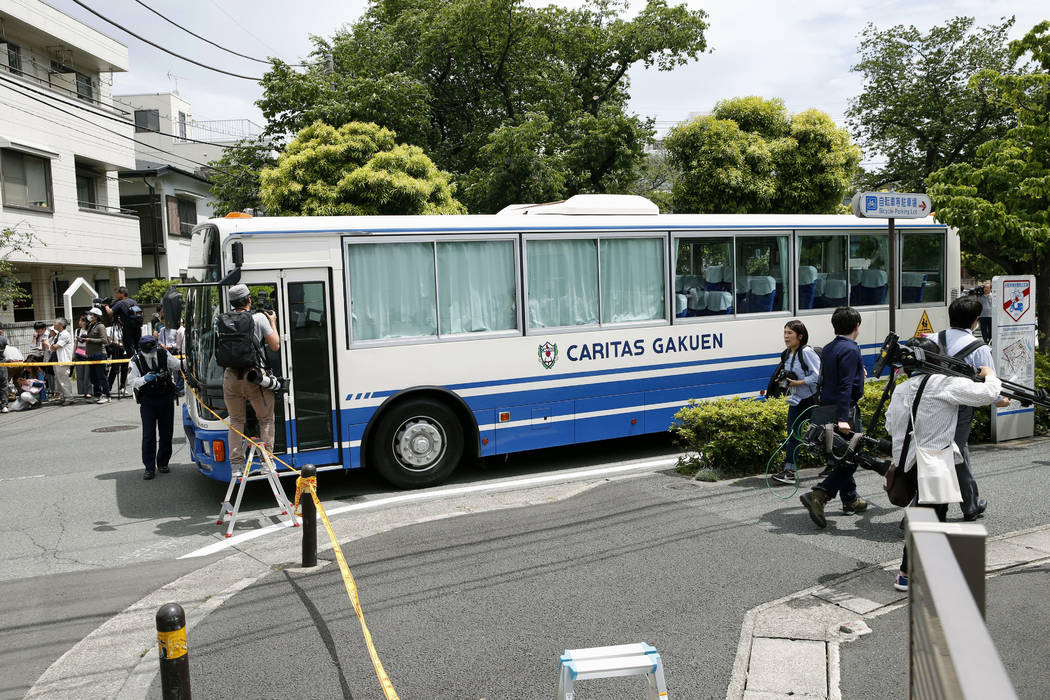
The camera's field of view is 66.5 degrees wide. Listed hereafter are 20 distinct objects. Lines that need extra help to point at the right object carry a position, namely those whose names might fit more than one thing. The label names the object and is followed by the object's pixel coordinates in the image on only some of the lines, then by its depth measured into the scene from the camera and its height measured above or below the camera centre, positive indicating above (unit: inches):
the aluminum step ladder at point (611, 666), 120.6 -55.4
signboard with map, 386.9 -25.6
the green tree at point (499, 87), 852.6 +270.4
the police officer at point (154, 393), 374.0 -37.1
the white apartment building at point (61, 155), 917.2 +204.2
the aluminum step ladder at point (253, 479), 295.3 -66.0
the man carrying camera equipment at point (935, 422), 208.7 -34.9
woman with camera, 309.6 -32.0
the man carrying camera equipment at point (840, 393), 261.1 -32.8
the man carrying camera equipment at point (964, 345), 220.4 -15.2
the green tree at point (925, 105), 1206.3 +291.0
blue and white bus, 331.6 -6.9
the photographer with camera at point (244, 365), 302.4 -19.8
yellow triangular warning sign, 465.7 -20.2
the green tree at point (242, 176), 917.2 +157.8
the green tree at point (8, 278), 733.3 +40.1
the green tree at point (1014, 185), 451.2 +61.4
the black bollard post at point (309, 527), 240.7 -66.2
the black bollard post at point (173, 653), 133.8 -57.2
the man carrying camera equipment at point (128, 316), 670.5 +0.1
